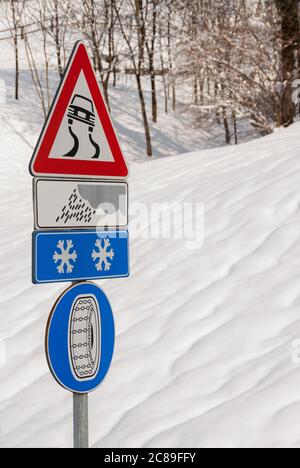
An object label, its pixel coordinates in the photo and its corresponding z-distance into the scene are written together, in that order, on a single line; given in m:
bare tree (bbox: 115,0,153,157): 26.80
